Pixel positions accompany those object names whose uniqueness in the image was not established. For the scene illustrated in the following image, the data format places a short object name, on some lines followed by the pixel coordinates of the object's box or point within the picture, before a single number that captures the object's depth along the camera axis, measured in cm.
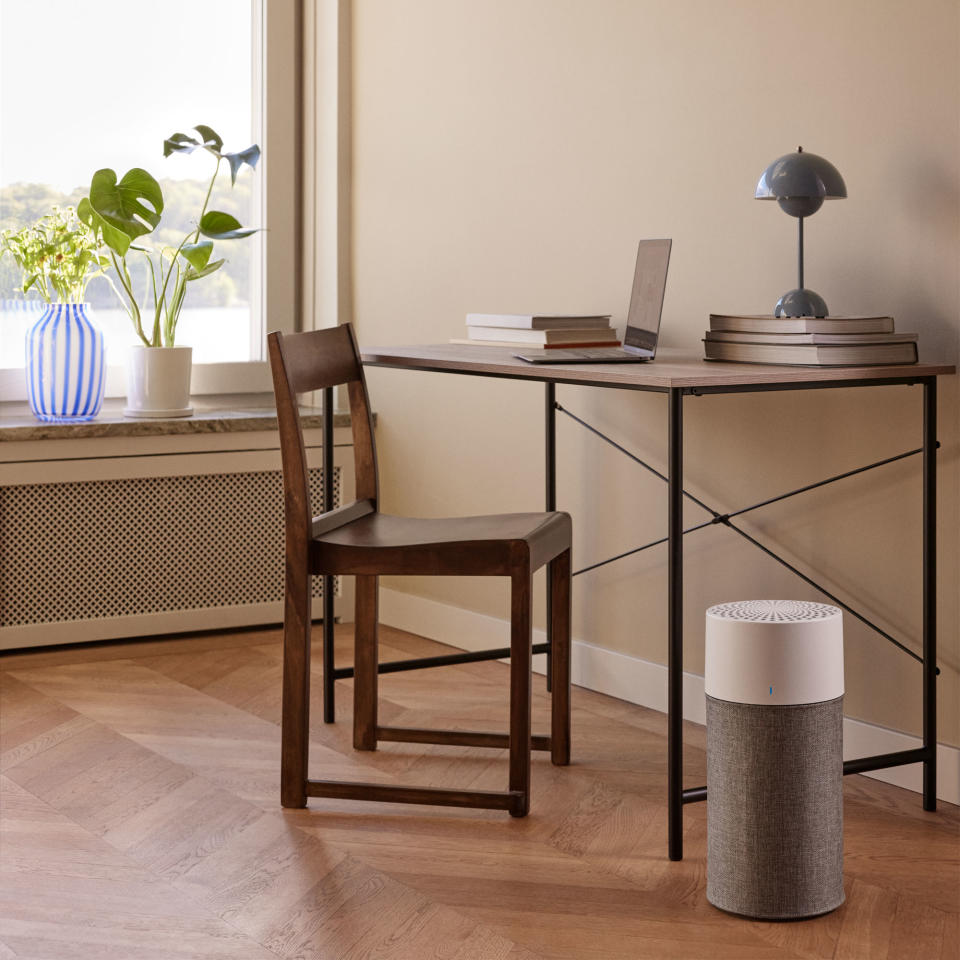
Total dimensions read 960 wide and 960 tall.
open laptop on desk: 234
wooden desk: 201
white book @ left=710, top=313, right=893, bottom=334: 215
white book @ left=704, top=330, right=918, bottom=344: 215
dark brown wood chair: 217
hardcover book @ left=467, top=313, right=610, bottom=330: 256
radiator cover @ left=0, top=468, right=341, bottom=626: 329
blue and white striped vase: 330
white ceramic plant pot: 342
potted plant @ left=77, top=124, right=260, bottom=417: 328
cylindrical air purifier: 185
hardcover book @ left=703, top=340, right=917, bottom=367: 215
